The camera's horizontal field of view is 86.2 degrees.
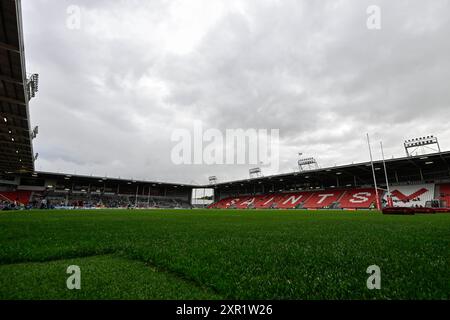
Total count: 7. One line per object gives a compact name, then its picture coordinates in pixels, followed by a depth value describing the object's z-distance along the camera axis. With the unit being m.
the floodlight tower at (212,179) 94.32
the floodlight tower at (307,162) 71.51
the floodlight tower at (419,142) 46.93
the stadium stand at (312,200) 49.69
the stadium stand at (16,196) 59.22
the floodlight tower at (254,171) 87.92
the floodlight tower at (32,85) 18.71
